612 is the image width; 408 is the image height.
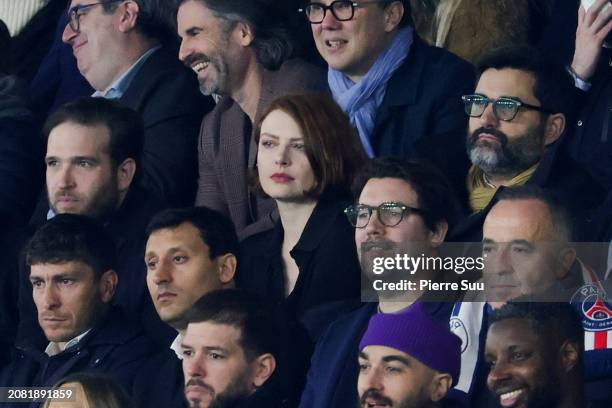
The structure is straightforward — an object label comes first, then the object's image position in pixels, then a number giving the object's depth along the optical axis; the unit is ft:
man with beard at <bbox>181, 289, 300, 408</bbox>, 56.75
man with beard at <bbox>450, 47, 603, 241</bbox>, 57.41
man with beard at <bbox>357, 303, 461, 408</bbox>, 54.13
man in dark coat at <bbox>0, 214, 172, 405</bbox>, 60.70
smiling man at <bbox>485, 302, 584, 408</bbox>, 53.26
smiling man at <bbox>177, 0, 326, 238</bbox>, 62.90
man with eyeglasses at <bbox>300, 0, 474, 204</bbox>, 60.44
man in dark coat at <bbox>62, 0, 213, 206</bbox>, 64.80
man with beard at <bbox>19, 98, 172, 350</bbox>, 63.05
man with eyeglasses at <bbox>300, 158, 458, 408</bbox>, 56.24
